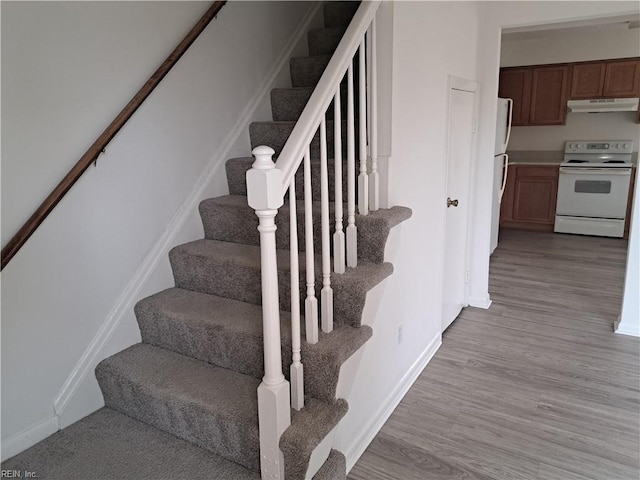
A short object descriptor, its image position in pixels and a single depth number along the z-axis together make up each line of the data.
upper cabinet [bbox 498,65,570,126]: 6.29
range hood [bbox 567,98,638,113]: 5.73
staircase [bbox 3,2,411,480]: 1.70
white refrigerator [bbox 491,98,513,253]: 4.34
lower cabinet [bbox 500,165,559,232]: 6.30
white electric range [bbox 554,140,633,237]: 5.76
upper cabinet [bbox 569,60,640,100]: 5.85
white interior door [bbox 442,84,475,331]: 3.12
